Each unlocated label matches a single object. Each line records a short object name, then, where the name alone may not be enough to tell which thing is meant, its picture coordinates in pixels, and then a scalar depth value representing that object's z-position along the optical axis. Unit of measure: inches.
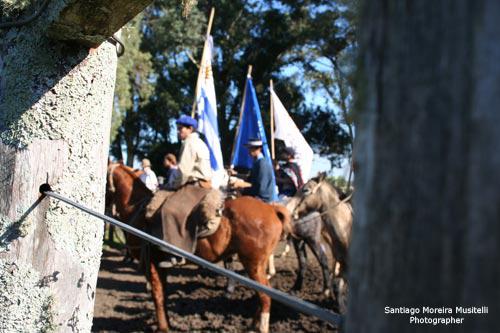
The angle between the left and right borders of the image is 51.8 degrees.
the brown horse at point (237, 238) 238.4
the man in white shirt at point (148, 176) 437.8
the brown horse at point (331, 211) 269.3
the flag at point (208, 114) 368.0
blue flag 410.3
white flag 384.5
